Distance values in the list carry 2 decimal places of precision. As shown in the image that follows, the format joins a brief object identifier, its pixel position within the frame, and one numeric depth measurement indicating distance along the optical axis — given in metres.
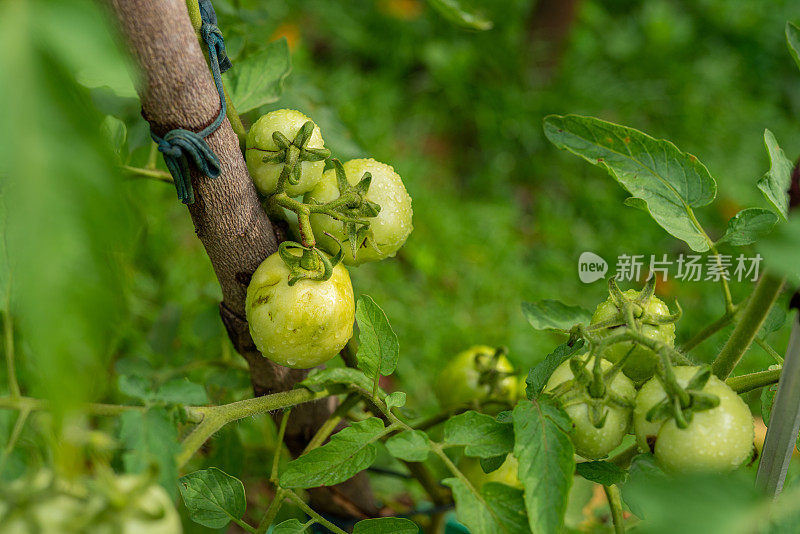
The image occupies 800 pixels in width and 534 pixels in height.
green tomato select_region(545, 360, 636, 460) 0.59
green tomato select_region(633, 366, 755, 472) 0.53
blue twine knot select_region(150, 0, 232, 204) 0.57
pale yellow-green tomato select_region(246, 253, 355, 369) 0.61
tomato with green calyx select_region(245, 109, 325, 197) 0.65
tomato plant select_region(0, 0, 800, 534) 0.33
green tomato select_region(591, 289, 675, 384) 0.63
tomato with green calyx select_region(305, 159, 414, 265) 0.67
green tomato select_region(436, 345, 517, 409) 0.97
